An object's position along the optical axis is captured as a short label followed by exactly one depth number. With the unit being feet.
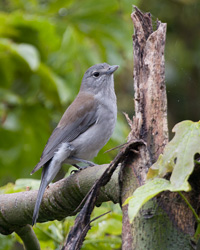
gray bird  20.53
